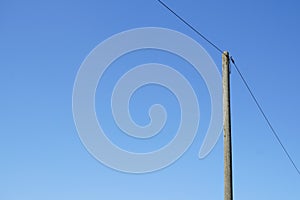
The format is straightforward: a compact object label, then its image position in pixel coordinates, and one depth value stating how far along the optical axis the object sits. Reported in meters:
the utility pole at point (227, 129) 8.06
